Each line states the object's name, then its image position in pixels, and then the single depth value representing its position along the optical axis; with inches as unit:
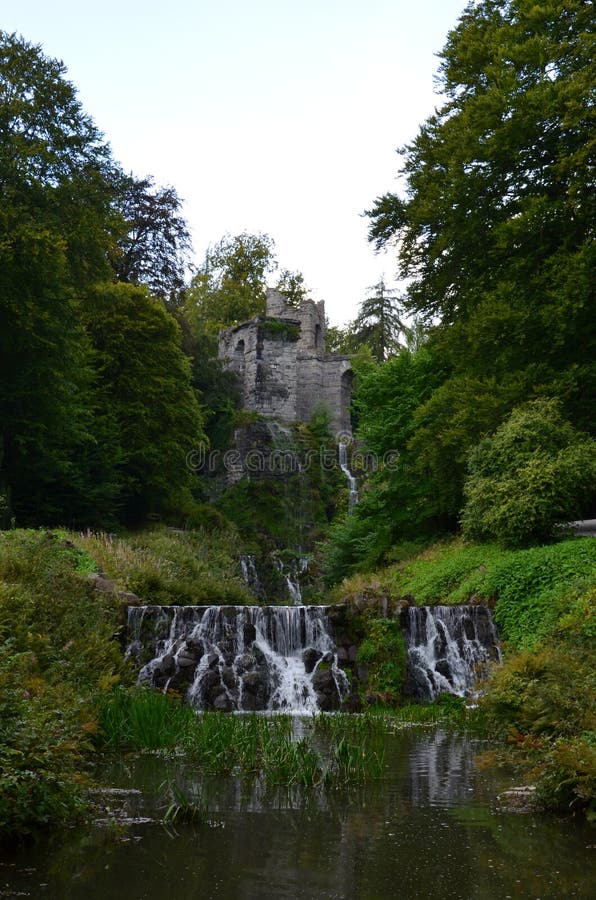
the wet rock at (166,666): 528.7
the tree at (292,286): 2020.2
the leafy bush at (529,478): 606.9
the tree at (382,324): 2084.2
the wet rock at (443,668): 543.8
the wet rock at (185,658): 535.2
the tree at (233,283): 1913.1
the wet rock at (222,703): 506.0
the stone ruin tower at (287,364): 1550.2
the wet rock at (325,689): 524.4
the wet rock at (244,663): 540.7
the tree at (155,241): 1363.2
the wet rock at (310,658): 556.7
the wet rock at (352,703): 517.1
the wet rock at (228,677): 525.7
